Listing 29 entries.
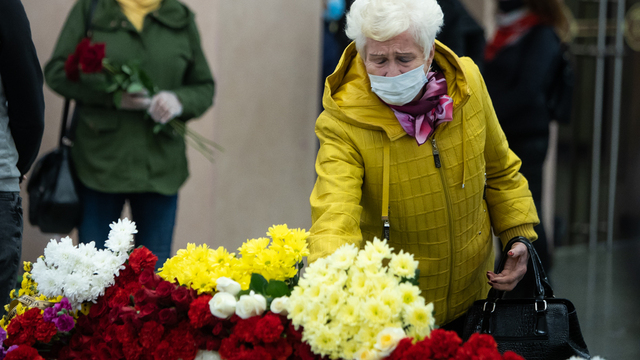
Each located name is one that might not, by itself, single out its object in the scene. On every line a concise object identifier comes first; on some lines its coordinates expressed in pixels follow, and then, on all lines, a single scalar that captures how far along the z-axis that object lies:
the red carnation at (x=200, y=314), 6.42
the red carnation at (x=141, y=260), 6.57
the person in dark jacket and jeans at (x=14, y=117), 7.05
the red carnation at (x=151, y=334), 6.45
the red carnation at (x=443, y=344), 6.28
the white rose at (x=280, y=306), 6.38
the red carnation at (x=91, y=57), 7.84
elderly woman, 6.67
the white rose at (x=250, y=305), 6.39
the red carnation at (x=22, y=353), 6.44
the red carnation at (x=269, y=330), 6.35
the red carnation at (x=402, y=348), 6.28
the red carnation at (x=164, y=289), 6.46
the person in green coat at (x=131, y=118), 8.02
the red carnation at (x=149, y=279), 6.52
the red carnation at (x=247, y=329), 6.37
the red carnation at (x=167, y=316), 6.44
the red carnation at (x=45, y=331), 6.50
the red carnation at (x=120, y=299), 6.52
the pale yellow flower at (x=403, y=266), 6.33
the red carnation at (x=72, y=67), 7.92
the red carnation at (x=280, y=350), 6.38
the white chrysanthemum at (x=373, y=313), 6.29
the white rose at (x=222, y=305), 6.40
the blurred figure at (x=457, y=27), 8.09
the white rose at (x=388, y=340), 6.28
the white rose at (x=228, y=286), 6.45
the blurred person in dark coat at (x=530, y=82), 8.99
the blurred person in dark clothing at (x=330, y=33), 12.39
